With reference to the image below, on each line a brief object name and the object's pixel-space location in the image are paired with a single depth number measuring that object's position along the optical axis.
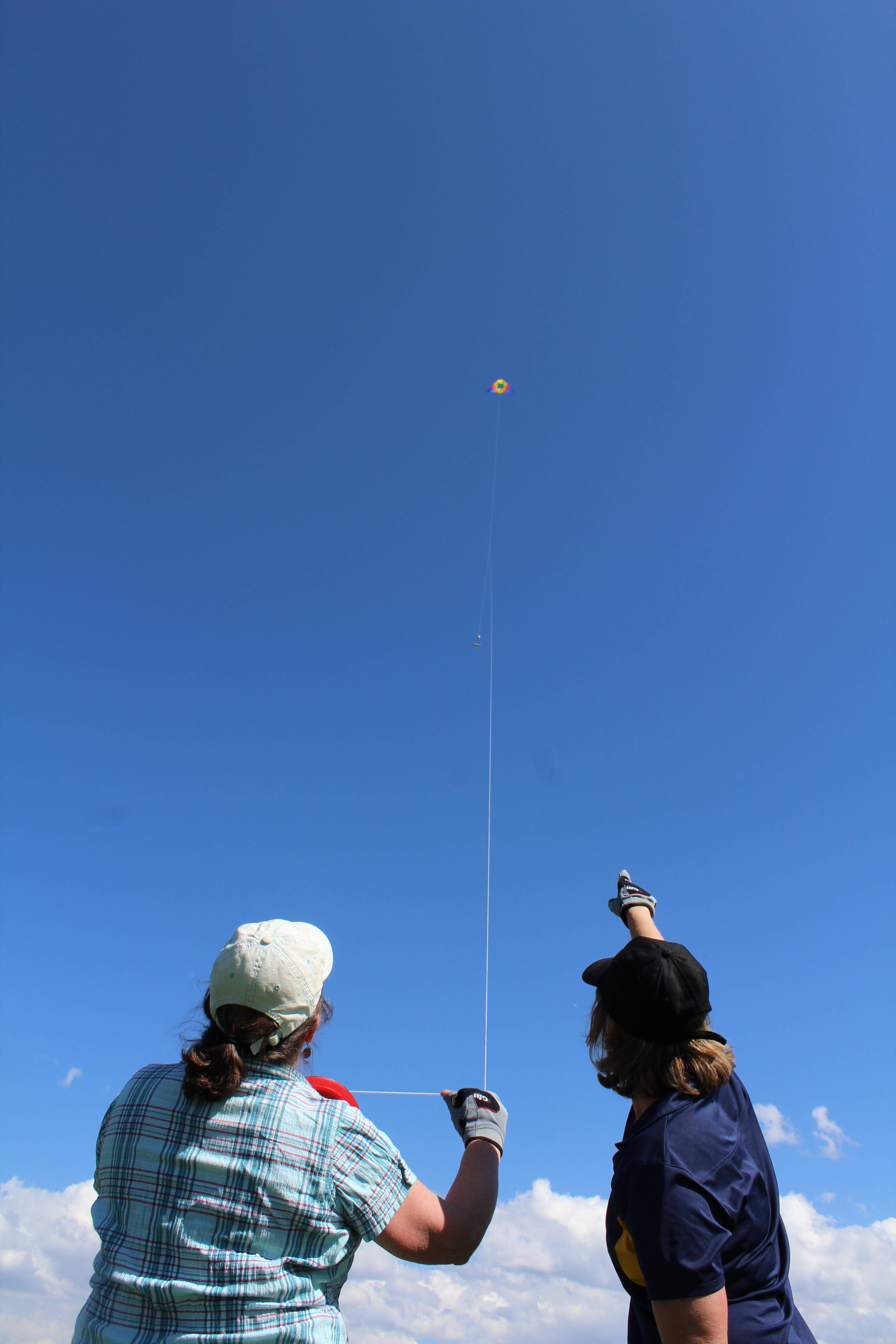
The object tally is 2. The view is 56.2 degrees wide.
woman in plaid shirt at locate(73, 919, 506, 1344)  2.22
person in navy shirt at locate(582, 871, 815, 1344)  2.17
